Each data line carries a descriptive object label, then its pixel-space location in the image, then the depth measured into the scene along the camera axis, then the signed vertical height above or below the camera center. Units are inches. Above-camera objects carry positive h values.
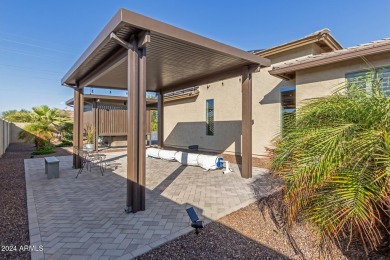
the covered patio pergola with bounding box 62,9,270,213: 163.3 +75.0
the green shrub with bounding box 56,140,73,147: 664.2 -53.8
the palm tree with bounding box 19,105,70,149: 534.5 +7.8
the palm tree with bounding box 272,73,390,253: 84.4 -15.9
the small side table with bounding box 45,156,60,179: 265.3 -52.8
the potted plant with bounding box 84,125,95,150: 532.4 -22.7
